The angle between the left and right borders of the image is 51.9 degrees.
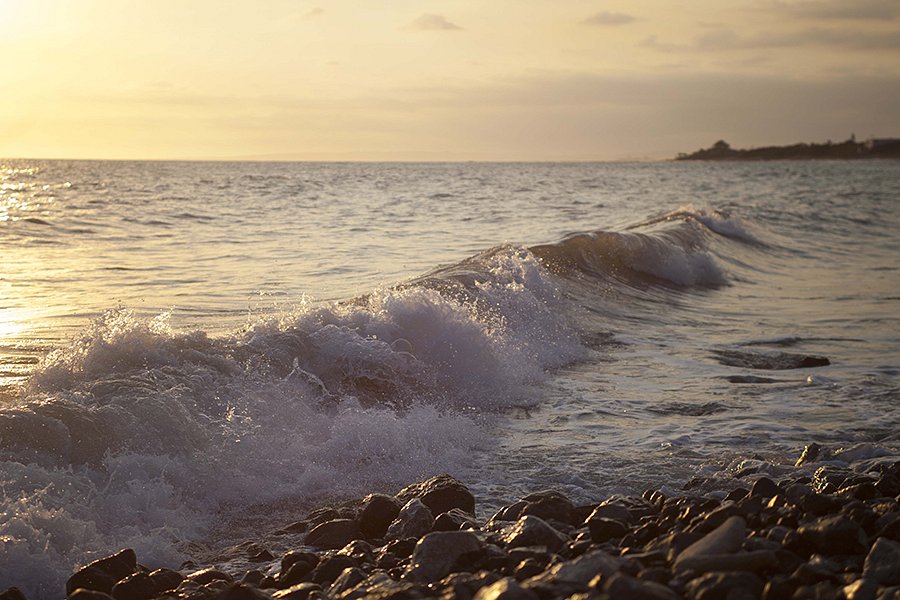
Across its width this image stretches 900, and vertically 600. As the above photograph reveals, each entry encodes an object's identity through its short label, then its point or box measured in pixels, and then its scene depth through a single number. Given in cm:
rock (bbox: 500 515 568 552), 448
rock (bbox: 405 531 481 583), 413
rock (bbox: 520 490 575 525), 511
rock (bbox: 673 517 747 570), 360
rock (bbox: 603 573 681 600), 308
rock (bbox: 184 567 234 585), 459
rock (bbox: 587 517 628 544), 461
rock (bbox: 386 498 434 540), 503
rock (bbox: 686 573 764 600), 326
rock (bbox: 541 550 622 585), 343
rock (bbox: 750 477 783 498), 515
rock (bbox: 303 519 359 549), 521
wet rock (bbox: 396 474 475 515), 554
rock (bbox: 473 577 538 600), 320
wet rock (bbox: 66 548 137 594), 448
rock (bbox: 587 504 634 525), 488
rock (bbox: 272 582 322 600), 408
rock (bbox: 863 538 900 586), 355
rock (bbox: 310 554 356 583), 438
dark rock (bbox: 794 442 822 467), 658
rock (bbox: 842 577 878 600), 333
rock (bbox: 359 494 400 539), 524
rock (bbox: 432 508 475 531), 505
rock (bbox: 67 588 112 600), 403
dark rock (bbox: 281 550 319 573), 460
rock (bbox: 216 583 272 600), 392
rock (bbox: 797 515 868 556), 399
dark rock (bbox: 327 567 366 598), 406
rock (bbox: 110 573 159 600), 436
